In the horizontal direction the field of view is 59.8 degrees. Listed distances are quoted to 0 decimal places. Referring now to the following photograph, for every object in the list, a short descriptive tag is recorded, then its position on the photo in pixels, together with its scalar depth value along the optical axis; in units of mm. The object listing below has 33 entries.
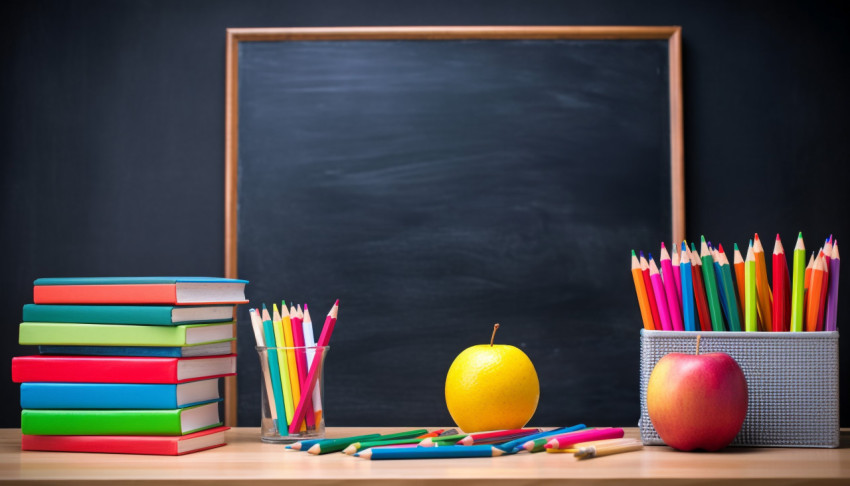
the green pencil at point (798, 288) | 928
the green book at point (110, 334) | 922
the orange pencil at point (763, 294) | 949
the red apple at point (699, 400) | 856
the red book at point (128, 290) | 923
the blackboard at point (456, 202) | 1480
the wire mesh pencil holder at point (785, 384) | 930
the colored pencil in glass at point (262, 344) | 996
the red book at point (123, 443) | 898
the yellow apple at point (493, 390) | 972
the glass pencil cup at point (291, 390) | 989
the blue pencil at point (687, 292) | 943
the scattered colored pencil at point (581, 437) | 879
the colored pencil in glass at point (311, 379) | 981
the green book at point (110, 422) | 905
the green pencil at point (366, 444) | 873
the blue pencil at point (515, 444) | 877
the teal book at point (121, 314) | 918
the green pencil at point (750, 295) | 940
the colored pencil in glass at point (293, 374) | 992
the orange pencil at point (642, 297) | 958
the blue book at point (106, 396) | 910
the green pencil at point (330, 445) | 881
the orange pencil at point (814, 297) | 927
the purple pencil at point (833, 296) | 932
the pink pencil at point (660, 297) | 952
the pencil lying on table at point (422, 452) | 841
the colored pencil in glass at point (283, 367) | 991
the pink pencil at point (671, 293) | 952
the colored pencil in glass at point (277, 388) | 988
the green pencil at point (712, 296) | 950
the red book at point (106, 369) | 909
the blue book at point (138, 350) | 926
